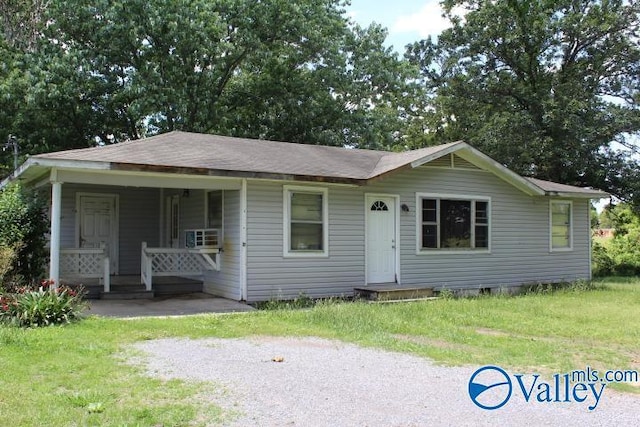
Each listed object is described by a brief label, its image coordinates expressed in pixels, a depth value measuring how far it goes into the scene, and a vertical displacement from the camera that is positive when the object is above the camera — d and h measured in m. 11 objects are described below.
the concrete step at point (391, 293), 11.56 -1.25
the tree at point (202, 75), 19.70 +5.91
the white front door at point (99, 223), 13.52 +0.18
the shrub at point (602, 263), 21.41 -1.13
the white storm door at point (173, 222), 13.73 +0.22
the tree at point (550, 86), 22.03 +5.96
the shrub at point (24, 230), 10.23 +0.01
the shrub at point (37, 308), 7.92 -1.07
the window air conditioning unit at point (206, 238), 11.47 -0.14
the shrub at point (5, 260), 9.23 -0.47
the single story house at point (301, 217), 10.54 +0.32
